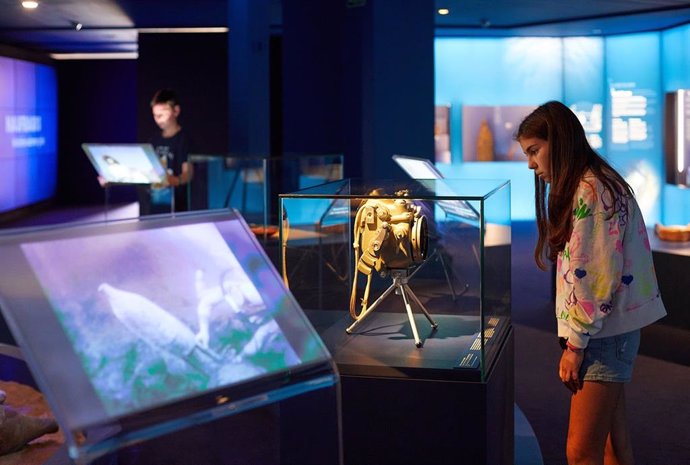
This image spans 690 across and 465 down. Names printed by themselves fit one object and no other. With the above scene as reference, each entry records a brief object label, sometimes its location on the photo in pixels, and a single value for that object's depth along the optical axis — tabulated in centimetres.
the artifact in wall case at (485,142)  1492
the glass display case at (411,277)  286
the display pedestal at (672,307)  627
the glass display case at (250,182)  669
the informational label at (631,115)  1444
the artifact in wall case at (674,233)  690
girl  265
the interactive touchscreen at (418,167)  625
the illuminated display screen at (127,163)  676
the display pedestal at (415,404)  275
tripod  312
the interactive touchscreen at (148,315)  170
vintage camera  298
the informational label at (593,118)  1488
